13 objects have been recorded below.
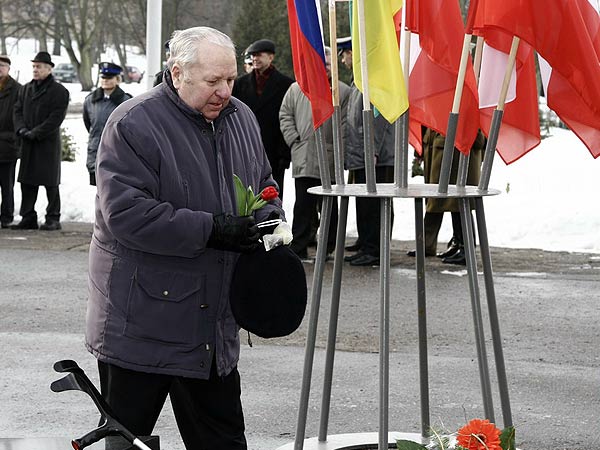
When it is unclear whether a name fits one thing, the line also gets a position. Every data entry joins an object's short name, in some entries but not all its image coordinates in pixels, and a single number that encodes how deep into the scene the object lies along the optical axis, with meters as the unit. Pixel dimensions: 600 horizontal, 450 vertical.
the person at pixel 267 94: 12.60
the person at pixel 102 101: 13.56
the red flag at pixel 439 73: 4.55
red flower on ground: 2.87
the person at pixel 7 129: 14.67
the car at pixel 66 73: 57.09
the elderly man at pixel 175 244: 4.12
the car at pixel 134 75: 56.14
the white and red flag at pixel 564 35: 4.31
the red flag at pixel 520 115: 4.77
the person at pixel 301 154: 11.83
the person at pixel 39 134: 14.21
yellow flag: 4.44
